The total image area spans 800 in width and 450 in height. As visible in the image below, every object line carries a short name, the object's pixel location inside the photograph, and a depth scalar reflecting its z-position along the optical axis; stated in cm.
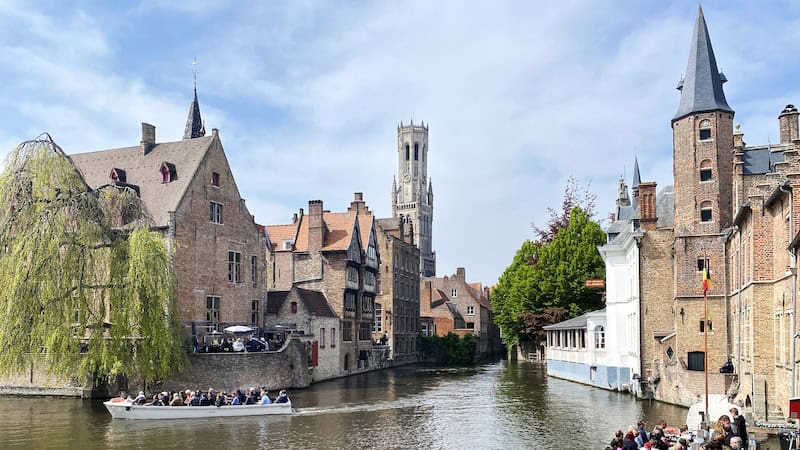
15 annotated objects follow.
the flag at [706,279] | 2877
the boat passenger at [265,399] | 2967
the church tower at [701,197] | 3253
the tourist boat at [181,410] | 2817
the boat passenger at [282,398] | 2992
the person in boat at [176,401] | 2894
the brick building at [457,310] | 8081
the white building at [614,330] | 3850
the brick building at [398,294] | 6381
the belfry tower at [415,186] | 16088
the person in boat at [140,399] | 2864
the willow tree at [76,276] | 2773
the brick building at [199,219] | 3900
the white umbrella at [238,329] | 3853
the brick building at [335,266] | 5181
